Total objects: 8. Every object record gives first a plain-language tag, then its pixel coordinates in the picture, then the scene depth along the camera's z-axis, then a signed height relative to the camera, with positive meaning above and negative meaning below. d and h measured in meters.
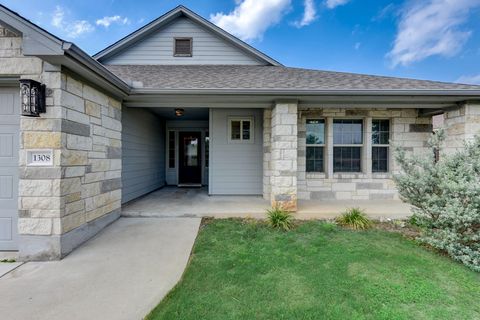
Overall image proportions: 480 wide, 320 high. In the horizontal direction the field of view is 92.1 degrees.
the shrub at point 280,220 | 4.40 -1.19
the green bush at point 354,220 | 4.47 -1.21
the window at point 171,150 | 9.54 +0.31
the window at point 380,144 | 6.36 +0.42
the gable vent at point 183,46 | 8.07 +3.89
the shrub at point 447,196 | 3.11 -0.53
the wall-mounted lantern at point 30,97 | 3.00 +0.77
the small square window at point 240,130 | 6.95 +0.84
